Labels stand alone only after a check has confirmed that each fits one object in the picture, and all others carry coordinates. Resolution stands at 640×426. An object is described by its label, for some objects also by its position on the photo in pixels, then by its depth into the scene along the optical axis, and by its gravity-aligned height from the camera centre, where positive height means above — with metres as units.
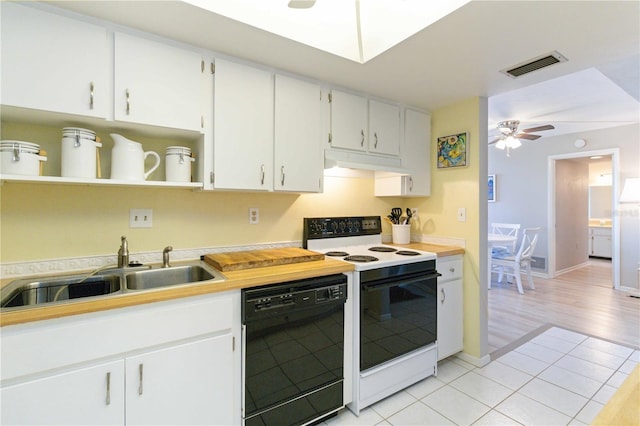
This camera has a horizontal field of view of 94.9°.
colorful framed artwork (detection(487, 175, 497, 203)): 6.19 +0.52
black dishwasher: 1.50 -0.75
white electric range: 1.84 -0.68
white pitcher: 1.54 +0.29
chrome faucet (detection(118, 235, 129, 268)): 1.63 -0.23
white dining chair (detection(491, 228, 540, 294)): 4.39 -0.74
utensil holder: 2.75 -0.20
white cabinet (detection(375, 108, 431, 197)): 2.60 +0.44
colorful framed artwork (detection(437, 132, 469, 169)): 2.51 +0.55
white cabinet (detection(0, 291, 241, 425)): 1.07 -0.63
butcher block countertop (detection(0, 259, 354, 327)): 1.07 -0.35
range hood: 2.14 +0.39
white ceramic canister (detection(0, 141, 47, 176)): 1.29 +0.25
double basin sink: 1.38 -0.36
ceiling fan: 4.04 +1.12
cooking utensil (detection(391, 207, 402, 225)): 2.82 -0.01
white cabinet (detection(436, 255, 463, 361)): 2.32 -0.76
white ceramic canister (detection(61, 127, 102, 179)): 1.42 +0.29
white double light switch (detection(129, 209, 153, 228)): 1.77 -0.03
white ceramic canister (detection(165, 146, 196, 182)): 1.70 +0.29
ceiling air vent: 1.81 +0.96
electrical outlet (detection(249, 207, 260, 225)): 2.15 -0.02
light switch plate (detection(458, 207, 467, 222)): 2.51 -0.01
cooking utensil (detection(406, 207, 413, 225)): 2.81 -0.02
